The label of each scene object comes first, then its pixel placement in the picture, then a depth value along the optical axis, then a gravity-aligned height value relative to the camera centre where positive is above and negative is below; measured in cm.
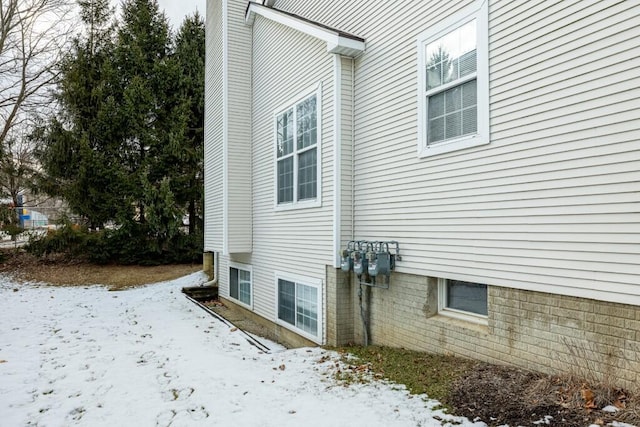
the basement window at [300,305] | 709 -160
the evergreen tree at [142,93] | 1858 +581
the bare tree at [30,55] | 1925 +788
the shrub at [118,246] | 1777 -119
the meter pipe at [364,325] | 615 -159
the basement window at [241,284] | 1033 -171
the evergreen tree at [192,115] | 1920 +503
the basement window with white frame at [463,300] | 463 -95
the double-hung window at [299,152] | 729 +130
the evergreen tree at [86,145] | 1800 +334
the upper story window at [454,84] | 438 +157
